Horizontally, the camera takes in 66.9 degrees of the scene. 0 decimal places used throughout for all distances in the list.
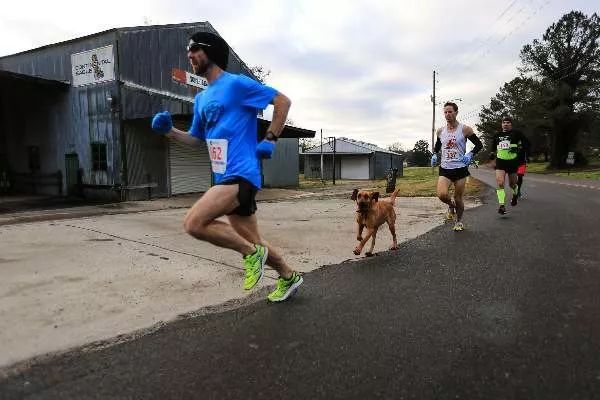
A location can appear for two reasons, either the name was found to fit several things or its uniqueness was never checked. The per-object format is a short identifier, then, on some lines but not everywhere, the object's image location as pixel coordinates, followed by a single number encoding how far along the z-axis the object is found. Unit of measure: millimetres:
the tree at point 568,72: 43906
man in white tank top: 7227
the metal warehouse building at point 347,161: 45688
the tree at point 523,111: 45388
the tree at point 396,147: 142800
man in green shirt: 9211
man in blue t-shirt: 3320
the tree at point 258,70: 46812
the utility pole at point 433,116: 47156
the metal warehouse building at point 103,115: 14781
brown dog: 5285
